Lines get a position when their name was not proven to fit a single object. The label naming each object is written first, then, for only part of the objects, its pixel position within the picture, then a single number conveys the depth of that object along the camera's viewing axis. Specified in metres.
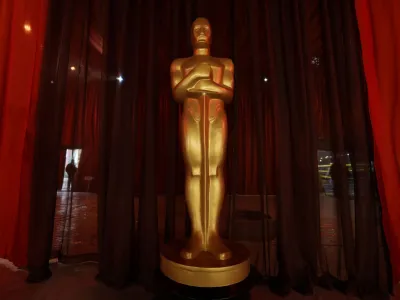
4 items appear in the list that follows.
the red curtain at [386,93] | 1.29
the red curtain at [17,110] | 1.41
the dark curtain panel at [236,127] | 1.32
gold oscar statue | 1.06
